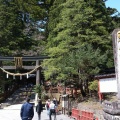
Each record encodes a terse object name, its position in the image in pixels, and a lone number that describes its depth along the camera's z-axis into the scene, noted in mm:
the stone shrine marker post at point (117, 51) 7509
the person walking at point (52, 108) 11708
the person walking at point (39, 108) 11728
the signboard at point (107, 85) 12444
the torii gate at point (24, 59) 21679
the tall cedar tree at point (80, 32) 16401
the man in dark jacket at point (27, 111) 7231
